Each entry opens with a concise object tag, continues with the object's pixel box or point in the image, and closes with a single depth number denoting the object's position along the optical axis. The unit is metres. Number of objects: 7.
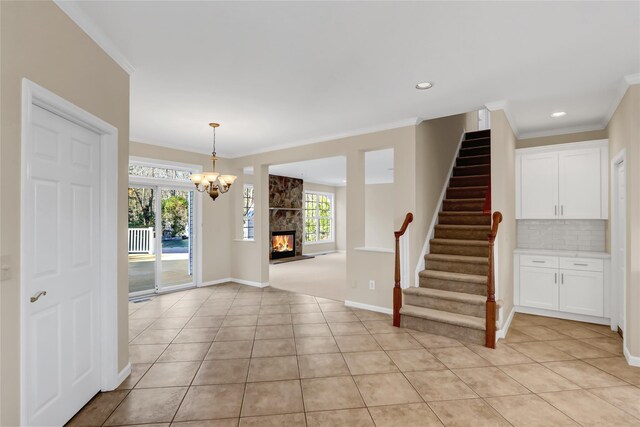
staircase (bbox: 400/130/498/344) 3.64
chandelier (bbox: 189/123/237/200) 4.36
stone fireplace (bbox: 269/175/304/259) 9.95
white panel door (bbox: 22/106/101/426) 1.79
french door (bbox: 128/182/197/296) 5.61
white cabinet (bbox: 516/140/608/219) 4.16
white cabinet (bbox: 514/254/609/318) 4.03
